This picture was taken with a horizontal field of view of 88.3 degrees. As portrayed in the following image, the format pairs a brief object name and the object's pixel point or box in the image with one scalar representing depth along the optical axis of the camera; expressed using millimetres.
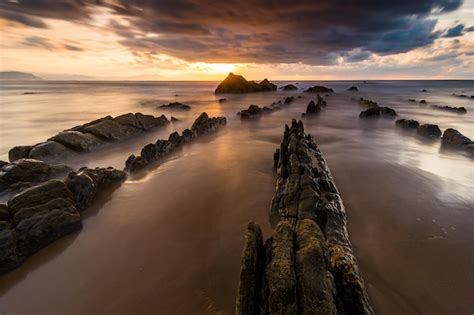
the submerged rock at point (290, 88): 88894
